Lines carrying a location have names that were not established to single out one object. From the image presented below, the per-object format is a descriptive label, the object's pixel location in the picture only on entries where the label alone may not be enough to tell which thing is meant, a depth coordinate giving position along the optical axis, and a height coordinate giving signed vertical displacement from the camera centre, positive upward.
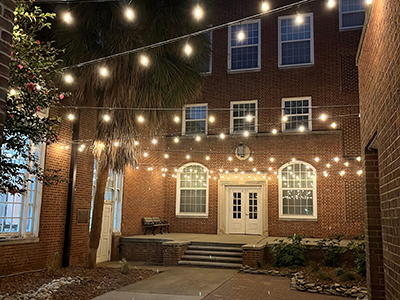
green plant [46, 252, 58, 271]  9.88 -1.46
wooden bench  16.48 -0.60
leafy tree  4.84 +1.48
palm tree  9.48 +3.54
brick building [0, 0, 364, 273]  16.48 +3.04
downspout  11.16 +0.38
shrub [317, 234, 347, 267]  11.84 -1.17
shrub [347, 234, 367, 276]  9.79 -1.02
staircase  12.60 -1.49
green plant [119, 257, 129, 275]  10.53 -1.59
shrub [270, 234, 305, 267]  11.91 -1.25
